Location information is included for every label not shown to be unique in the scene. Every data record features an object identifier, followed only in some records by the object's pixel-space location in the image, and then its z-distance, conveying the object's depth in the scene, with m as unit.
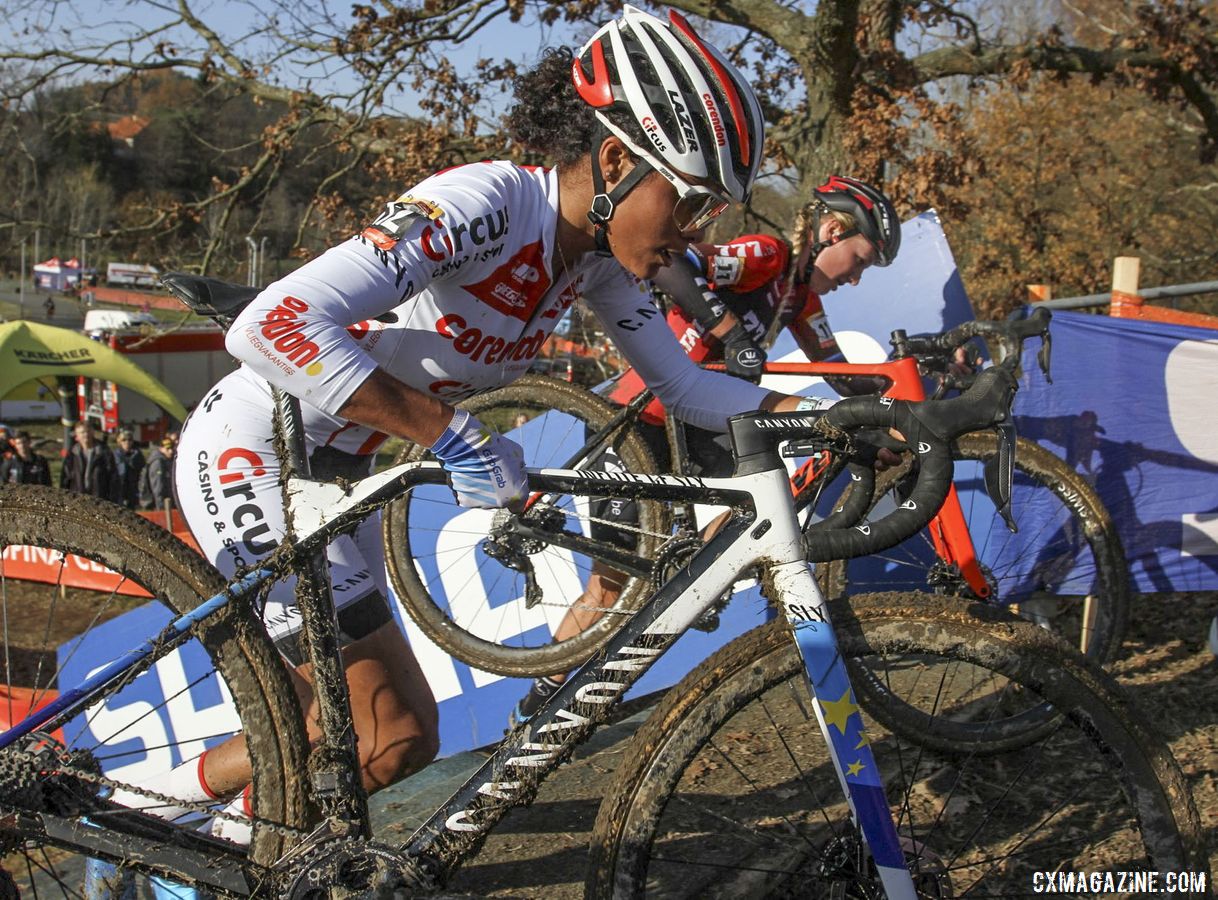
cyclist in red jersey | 4.55
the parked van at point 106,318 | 32.02
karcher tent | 20.67
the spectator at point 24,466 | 14.43
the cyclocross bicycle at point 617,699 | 2.17
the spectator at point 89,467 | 15.48
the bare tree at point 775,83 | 8.76
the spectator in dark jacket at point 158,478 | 14.98
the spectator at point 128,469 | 16.33
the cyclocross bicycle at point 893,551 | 4.17
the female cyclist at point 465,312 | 2.28
